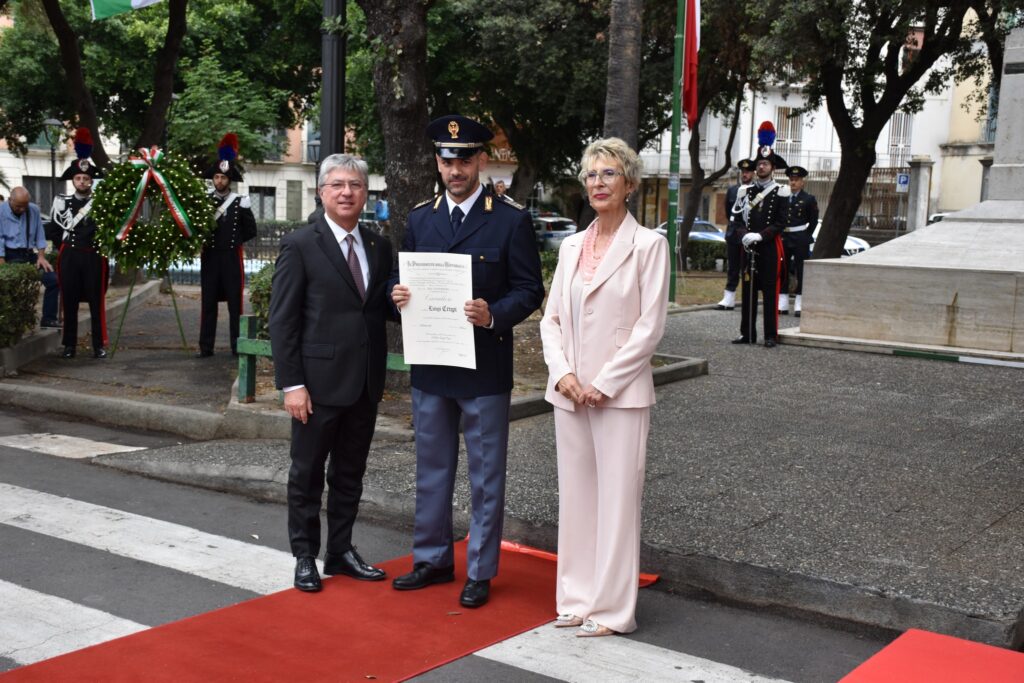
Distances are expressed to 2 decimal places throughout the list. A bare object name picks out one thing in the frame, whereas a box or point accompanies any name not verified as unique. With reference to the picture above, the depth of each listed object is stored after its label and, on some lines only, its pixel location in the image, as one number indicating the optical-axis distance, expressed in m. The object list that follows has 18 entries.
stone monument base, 12.52
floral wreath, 11.75
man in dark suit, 5.52
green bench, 9.04
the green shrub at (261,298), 9.95
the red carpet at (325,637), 4.62
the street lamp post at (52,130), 34.06
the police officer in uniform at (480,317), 5.44
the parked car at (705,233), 37.88
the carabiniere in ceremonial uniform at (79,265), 12.42
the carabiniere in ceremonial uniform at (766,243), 13.34
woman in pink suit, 5.09
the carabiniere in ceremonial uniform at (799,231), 16.61
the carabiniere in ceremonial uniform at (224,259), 12.44
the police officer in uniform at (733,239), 15.30
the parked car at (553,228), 46.00
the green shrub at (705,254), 35.34
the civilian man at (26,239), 13.95
